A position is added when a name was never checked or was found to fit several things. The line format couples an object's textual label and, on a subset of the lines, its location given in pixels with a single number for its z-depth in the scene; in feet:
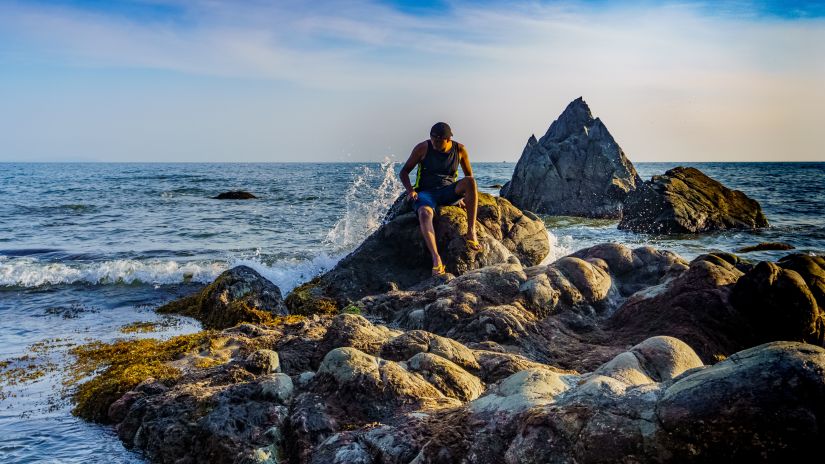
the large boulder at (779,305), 19.62
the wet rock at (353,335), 16.03
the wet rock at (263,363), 15.69
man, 30.25
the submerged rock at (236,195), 126.52
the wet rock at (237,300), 29.04
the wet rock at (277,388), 13.53
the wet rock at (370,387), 12.76
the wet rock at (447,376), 13.69
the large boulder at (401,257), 30.76
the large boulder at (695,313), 19.25
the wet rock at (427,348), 15.21
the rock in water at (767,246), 52.54
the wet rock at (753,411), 8.09
